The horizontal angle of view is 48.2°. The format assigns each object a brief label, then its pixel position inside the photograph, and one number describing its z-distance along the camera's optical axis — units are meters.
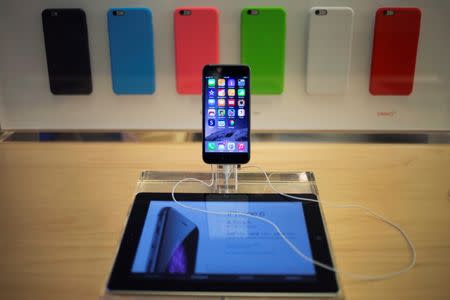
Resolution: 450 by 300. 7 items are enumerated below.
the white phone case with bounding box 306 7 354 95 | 1.13
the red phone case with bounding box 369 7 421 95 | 1.13
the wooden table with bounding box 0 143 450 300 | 0.78
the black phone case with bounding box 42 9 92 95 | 1.15
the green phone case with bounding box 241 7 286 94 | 1.14
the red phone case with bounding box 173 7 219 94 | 1.14
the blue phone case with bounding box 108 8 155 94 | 1.15
